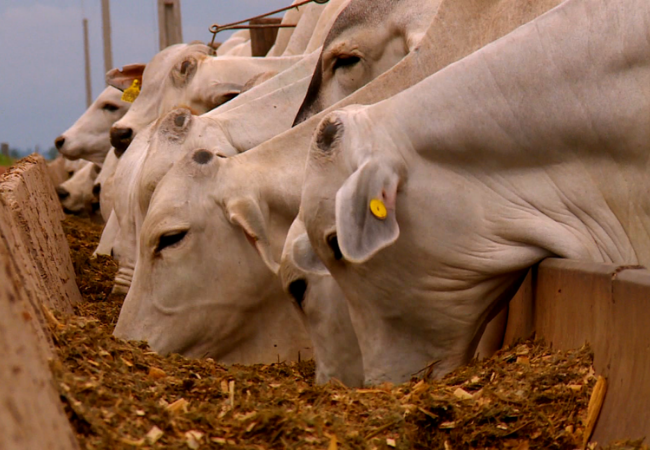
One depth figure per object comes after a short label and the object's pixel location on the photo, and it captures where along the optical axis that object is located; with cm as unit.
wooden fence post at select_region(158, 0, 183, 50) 2073
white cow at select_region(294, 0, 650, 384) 569
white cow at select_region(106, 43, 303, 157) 1254
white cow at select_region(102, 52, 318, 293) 940
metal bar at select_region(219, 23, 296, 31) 1421
